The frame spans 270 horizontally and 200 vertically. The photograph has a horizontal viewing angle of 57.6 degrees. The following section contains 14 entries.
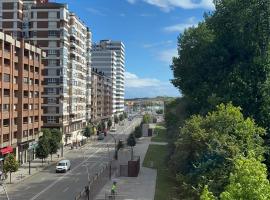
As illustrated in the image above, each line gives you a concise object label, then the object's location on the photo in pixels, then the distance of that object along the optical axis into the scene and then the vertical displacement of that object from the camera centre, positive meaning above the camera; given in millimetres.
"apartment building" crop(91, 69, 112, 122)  80840 +1690
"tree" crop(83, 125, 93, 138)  61100 -7474
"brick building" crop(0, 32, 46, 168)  34310 +981
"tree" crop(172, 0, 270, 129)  27620 +4897
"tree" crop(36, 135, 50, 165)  37914 -7274
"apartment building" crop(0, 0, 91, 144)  50854 +13531
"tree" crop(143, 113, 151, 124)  85453 -6040
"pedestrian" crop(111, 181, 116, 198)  24873 -9089
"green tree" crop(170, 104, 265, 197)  17531 -3693
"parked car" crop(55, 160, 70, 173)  35219 -9271
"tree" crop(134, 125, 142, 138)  65111 -8062
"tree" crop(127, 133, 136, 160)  50883 -8131
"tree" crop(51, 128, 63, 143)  42595 -5838
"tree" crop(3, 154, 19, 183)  29454 -7497
